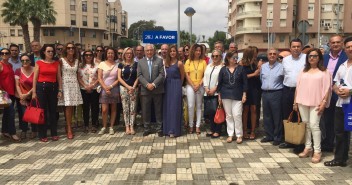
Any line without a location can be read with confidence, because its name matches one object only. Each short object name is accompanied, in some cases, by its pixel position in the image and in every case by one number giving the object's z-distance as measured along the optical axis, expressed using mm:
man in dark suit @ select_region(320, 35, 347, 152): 5703
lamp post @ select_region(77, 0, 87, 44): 60422
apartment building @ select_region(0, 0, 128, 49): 61312
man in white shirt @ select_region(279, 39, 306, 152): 6277
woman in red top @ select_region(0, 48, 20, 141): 7004
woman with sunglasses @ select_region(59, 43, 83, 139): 7273
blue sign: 12916
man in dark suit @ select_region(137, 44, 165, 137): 7348
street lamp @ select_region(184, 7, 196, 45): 14036
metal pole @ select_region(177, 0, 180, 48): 14502
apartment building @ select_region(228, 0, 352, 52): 55344
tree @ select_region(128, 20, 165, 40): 110788
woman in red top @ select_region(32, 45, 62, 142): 6918
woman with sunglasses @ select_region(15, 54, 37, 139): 7152
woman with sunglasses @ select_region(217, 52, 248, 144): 6785
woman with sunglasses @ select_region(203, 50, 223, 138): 7230
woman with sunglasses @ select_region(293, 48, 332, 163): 5496
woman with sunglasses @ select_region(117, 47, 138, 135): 7621
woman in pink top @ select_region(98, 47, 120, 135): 7688
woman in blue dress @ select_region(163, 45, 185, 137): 7430
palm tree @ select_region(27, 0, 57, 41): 36581
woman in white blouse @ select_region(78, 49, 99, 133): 7977
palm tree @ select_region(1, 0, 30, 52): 35594
